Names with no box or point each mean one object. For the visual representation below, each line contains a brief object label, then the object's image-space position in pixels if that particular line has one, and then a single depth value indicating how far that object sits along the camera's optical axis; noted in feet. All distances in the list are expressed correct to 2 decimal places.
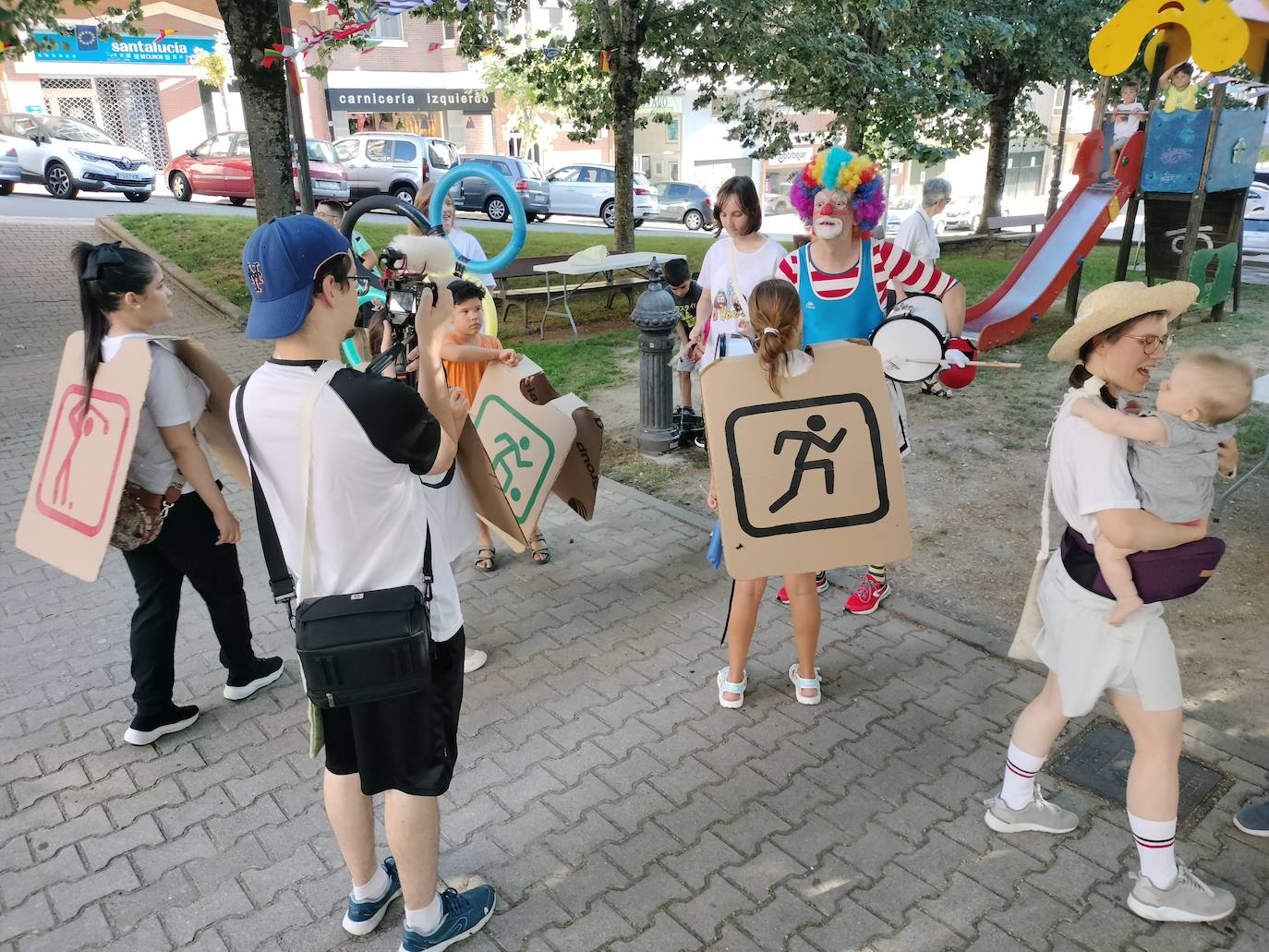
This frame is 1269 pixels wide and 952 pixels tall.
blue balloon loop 14.41
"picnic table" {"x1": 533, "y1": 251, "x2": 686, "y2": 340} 32.94
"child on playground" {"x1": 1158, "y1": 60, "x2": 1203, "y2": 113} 30.63
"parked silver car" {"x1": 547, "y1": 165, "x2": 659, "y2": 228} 77.30
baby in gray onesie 7.31
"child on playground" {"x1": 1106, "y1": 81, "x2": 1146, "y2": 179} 32.73
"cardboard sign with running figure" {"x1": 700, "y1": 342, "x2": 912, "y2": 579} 10.02
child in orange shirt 12.92
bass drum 12.25
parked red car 61.57
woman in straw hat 7.68
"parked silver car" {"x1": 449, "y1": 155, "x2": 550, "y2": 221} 68.23
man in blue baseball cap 6.57
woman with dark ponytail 10.04
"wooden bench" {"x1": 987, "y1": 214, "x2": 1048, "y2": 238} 56.70
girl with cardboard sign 9.67
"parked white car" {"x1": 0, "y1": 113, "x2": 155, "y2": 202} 60.39
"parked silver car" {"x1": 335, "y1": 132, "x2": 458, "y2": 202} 68.64
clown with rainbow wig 12.55
